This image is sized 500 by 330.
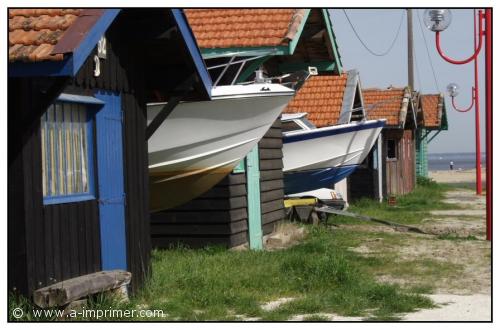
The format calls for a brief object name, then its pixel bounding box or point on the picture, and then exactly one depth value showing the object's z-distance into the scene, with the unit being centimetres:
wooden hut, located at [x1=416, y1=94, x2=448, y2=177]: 4219
